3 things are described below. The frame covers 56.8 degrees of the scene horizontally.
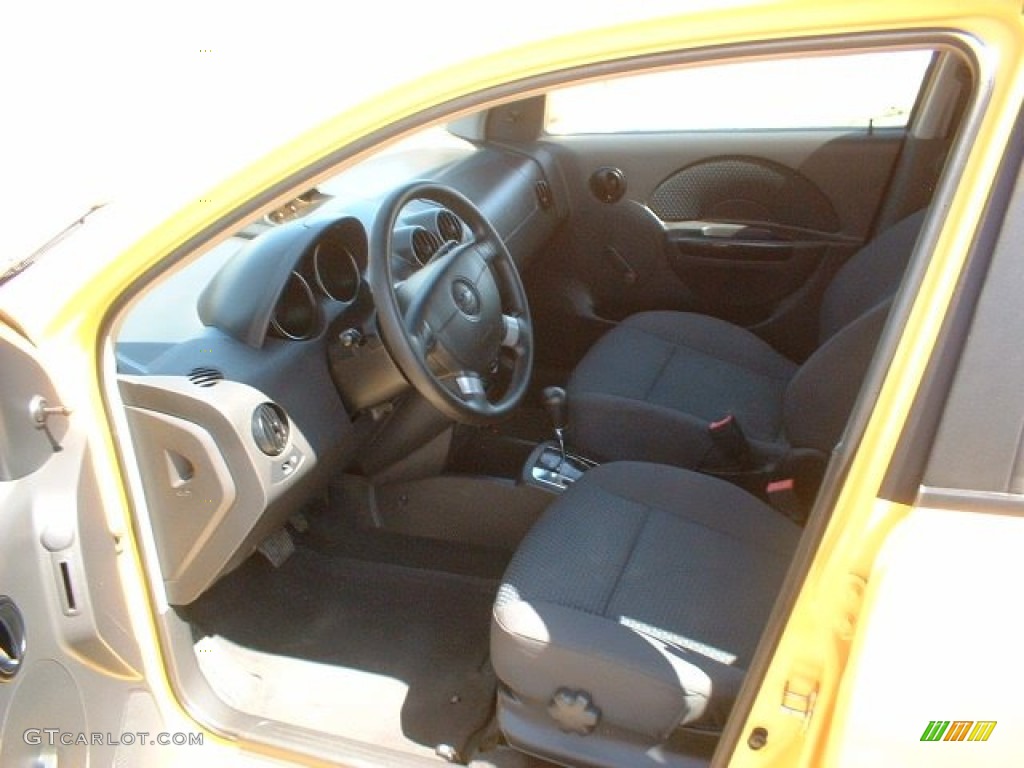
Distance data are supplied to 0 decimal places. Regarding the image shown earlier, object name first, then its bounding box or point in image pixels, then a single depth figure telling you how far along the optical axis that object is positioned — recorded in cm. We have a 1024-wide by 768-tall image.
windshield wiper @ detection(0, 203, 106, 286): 131
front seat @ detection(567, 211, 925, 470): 188
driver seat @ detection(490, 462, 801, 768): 145
